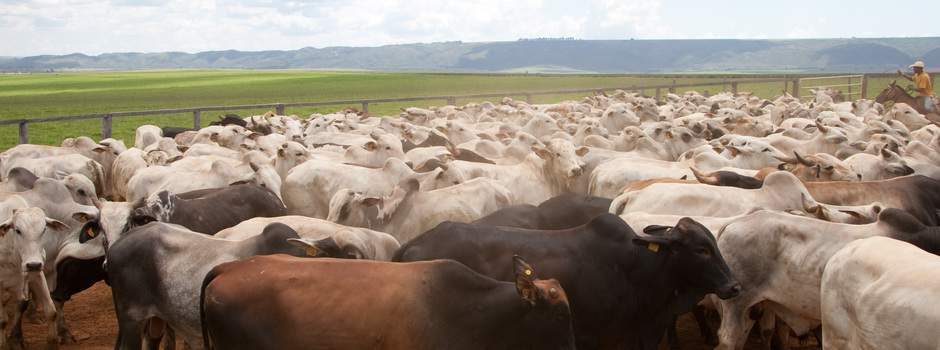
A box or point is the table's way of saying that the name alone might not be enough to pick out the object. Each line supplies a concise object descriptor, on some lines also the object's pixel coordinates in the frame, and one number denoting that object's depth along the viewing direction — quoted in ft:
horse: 66.49
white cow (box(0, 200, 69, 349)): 21.98
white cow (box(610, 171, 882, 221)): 23.99
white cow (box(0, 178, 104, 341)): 24.14
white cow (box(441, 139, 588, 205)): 32.53
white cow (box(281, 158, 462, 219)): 31.04
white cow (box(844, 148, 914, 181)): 30.37
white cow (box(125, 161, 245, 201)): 32.14
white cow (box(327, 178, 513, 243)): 25.90
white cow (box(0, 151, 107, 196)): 38.99
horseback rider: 64.75
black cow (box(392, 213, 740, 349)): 18.11
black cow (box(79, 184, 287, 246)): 22.43
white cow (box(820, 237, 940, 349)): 13.73
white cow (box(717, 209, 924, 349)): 18.71
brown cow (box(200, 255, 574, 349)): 14.46
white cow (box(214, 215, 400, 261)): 20.07
